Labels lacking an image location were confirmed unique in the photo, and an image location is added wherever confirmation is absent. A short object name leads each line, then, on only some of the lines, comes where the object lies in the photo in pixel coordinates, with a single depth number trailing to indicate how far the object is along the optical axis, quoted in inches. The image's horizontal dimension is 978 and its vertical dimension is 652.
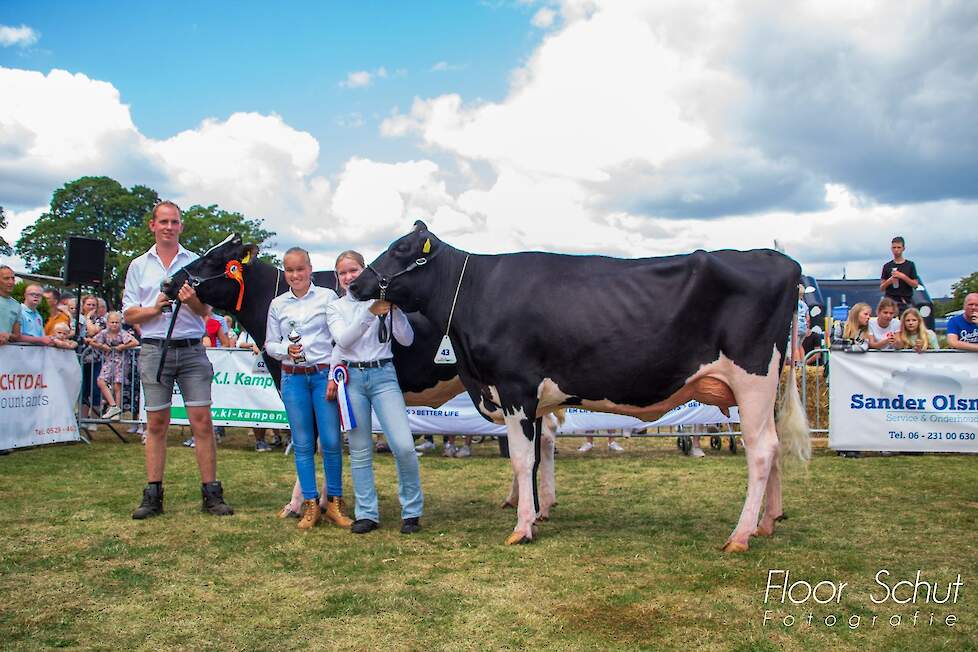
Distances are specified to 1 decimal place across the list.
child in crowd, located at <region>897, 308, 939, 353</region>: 410.3
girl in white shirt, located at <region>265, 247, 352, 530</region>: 239.5
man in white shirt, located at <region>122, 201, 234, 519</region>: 250.4
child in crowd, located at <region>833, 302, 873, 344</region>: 445.1
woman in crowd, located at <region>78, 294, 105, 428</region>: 489.4
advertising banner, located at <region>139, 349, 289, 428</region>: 440.1
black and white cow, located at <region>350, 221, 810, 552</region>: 220.1
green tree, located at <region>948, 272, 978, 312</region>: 2241.6
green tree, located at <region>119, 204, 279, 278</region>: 2055.9
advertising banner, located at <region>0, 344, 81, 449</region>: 398.0
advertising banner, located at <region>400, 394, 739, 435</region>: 419.5
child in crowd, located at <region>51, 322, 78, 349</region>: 429.4
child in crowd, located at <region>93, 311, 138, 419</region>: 483.8
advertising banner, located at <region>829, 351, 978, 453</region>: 379.9
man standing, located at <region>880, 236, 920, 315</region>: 481.4
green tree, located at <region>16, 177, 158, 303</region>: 2335.1
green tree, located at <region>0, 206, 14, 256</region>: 2283.5
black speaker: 475.2
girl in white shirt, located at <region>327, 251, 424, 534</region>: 233.0
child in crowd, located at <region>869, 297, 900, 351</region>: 432.1
